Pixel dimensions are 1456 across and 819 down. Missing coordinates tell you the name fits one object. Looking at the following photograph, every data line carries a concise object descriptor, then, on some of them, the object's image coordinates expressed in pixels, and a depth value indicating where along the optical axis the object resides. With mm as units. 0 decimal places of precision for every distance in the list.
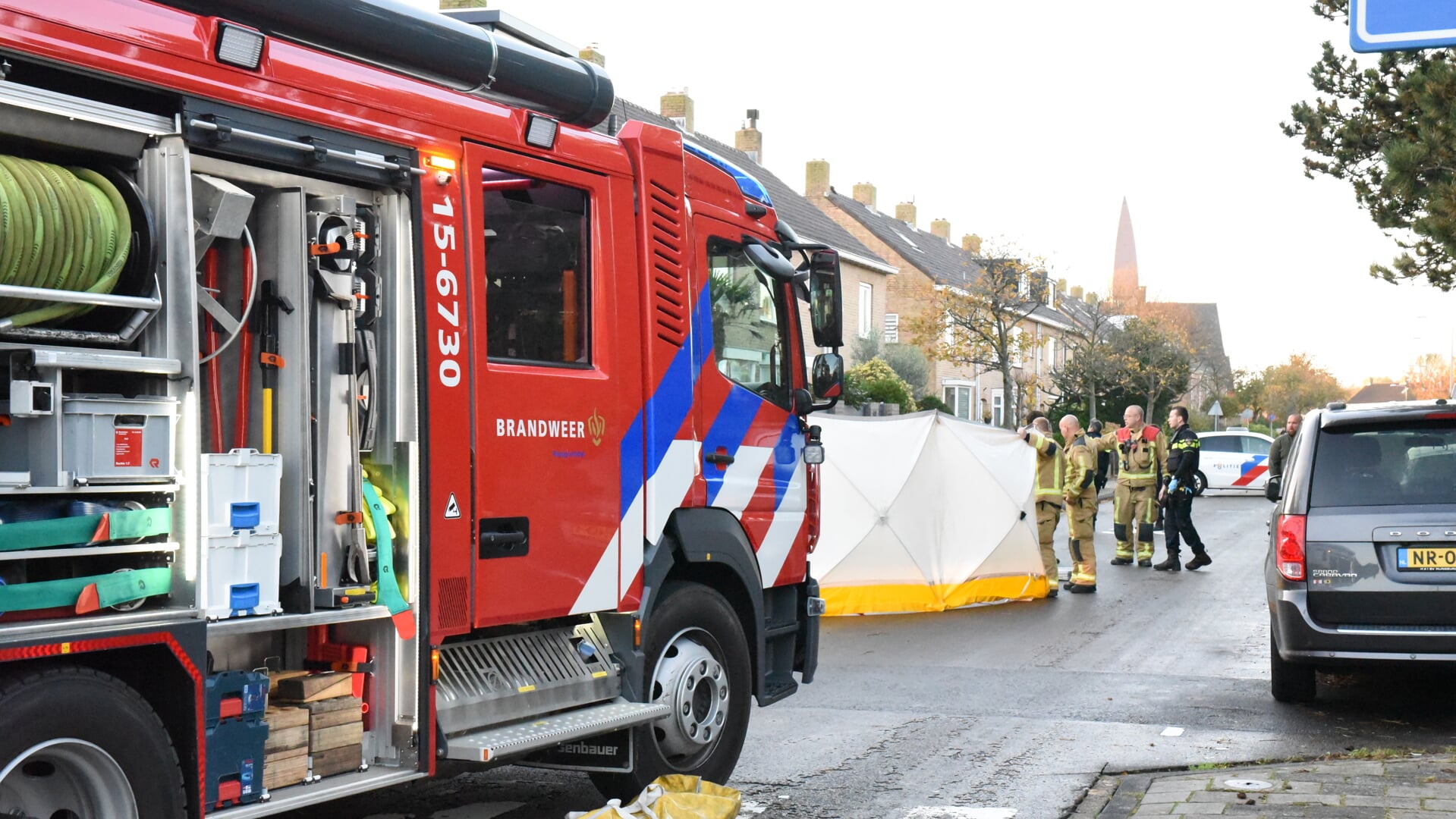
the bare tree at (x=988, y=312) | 41000
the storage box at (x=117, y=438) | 3744
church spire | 131050
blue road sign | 4426
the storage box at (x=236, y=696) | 4125
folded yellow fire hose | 5203
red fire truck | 3738
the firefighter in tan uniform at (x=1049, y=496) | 14434
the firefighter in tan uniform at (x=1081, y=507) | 14469
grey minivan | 7508
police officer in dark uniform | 17109
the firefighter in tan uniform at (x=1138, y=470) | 16922
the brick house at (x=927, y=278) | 47750
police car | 33906
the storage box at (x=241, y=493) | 4117
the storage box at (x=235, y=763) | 4109
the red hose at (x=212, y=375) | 4262
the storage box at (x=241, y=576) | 4102
